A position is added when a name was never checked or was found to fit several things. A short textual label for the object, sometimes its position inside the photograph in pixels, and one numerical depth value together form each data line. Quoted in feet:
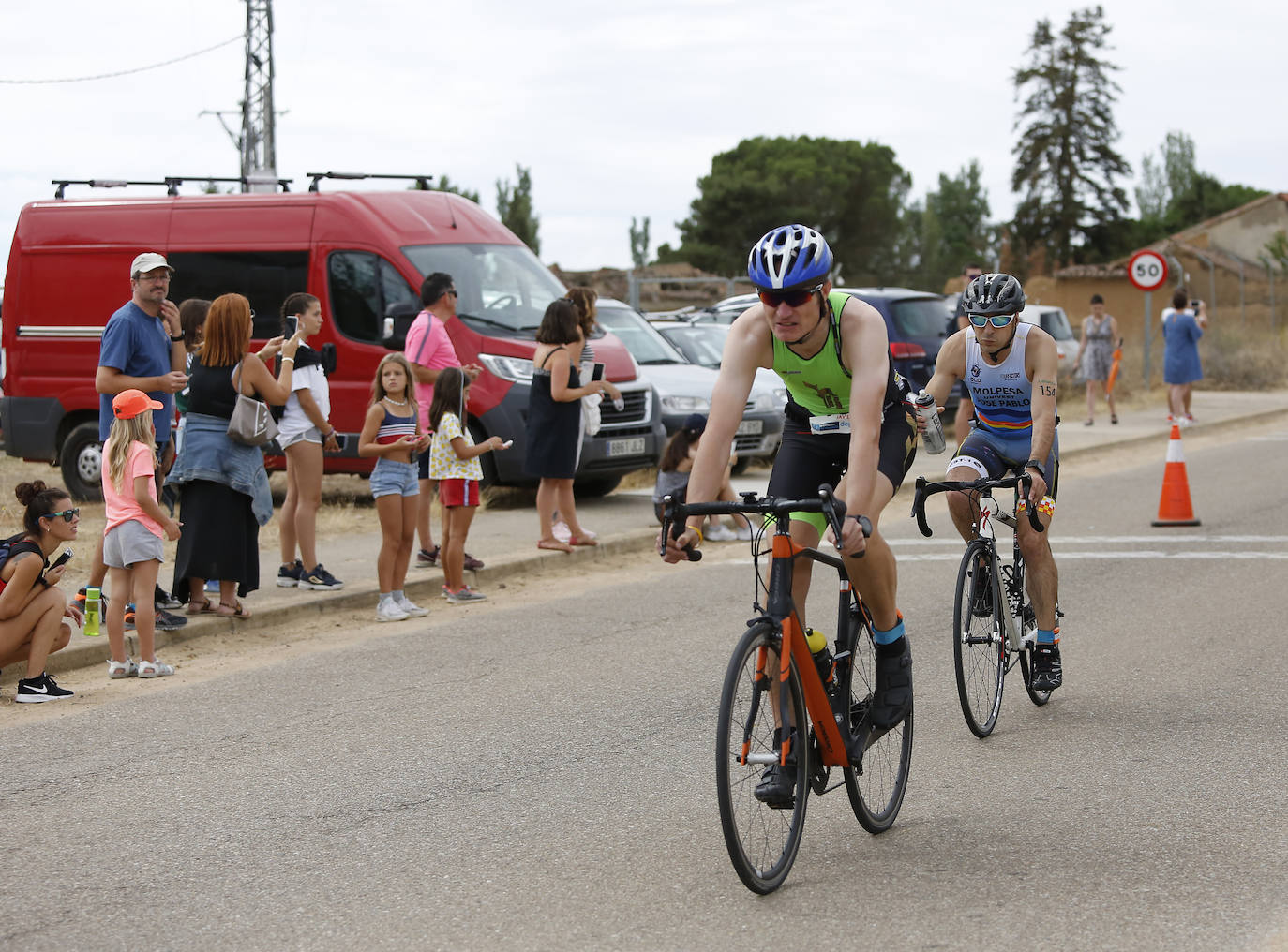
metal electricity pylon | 108.39
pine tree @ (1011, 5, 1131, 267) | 234.58
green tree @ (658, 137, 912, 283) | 219.82
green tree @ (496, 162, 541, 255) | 203.00
